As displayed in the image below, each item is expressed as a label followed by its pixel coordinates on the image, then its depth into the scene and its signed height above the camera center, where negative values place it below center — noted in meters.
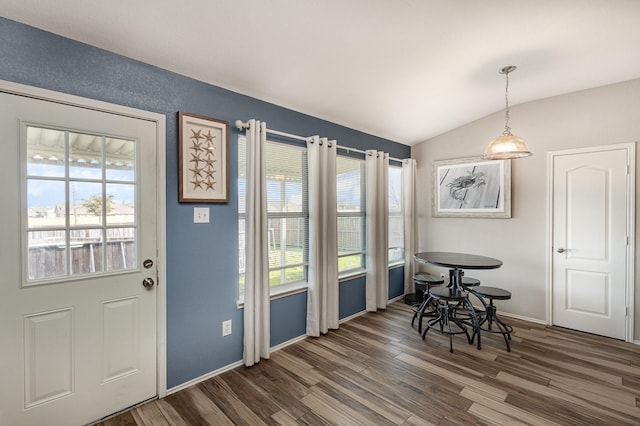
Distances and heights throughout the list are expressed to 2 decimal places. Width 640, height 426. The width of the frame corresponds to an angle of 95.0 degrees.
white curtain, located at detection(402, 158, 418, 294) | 4.34 +0.01
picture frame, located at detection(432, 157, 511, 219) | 3.73 +0.32
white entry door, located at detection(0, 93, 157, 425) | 1.60 -0.30
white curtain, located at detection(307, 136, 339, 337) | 3.03 -0.29
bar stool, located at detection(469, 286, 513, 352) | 2.92 -0.95
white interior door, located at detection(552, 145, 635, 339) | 3.06 -0.31
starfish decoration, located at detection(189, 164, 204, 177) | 2.24 +0.32
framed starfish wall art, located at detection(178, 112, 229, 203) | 2.18 +0.41
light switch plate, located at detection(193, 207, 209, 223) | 2.27 -0.02
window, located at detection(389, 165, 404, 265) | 4.35 -0.08
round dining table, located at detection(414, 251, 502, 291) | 2.86 -0.52
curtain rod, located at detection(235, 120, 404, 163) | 2.46 +0.75
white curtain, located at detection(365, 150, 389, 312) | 3.74 -0.23
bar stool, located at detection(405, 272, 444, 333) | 3.24 -1.05
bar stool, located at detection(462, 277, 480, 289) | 3.21 -0.80
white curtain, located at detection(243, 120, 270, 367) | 2.48 -0.29
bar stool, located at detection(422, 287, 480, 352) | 2.91 -1.09
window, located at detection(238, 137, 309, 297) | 2.84 -0.03
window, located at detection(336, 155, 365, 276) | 3.59 -0.03
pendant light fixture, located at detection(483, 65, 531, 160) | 2.50 +0.55
